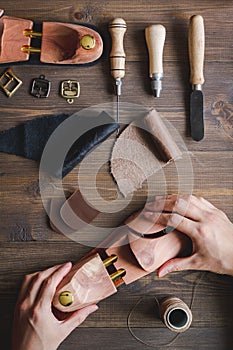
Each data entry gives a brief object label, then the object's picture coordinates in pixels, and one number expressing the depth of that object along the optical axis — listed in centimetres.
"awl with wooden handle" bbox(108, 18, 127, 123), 127
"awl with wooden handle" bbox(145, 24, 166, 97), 127
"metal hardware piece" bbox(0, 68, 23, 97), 130
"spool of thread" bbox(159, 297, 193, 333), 122
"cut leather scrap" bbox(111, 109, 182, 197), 129
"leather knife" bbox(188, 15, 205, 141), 127
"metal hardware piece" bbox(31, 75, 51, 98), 130
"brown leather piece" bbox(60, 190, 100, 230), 129
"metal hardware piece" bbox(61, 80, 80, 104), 130
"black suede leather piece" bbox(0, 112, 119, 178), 128
